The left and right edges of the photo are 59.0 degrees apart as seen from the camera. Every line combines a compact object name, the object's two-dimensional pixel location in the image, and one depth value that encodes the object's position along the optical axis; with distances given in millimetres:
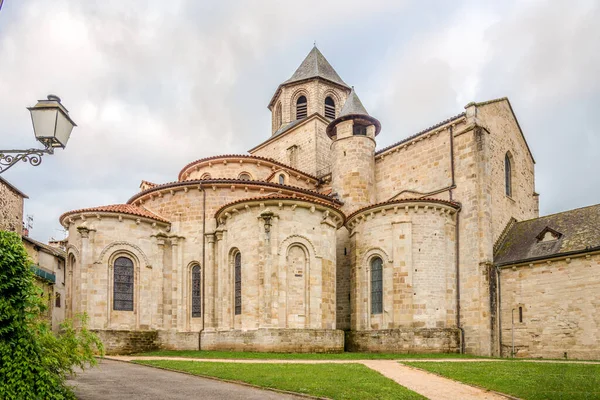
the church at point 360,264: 23172
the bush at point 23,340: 8461
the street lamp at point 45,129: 7492
